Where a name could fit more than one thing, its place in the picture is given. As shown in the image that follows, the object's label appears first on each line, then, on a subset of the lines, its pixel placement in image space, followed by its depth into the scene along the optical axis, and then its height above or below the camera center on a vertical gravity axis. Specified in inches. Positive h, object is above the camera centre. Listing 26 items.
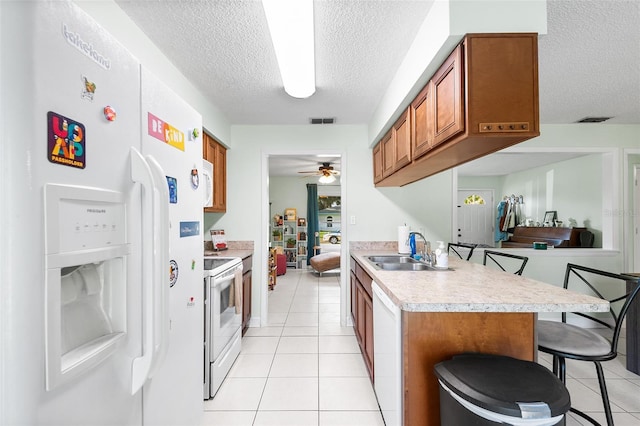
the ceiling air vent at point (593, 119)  131.4 +42.9
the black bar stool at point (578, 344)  60.6 -28.9
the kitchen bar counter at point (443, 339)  54.2 -23.8
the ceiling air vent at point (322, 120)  133.9 +43.6
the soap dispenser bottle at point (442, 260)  87.1 -14.2
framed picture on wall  307.0 -0.7
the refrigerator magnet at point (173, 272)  47.9 -9.8
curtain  306.7 -5.0
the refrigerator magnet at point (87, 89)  29.2 +12.9
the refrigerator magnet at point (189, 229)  52.0 -2.8
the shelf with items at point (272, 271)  208.1 -42.1
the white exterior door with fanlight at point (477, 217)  298.2 -4.4
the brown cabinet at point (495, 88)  54.1 +23.5
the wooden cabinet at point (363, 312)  87.2 -34.3
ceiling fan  217.3 +31.8
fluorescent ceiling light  55.5 +39.6
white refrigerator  23.2 -1.2
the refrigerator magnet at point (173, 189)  47.7 +4.1
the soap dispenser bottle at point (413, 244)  116.5 -12.5
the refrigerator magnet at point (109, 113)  32.3 +11.4
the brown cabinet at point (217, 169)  118.1 +20.3
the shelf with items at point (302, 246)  302.5 -34.5
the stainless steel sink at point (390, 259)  113.1 -18.2
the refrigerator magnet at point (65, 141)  25.4 +6.8
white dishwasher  55.4 -31.1
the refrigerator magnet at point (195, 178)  55.5 +6.9
